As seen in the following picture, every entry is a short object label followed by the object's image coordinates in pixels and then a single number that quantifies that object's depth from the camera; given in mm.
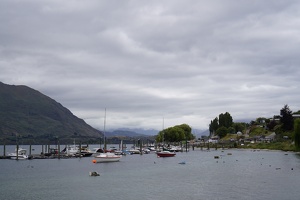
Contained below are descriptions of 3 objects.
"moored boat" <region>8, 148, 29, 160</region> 135625
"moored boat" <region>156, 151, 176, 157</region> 146250
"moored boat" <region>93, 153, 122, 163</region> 117812
